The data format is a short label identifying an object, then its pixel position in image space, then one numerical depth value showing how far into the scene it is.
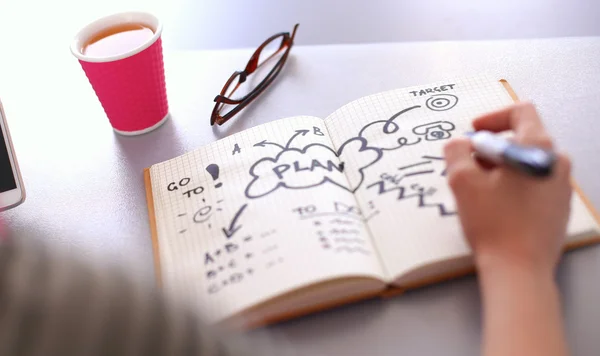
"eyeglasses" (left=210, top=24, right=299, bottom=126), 0.77
